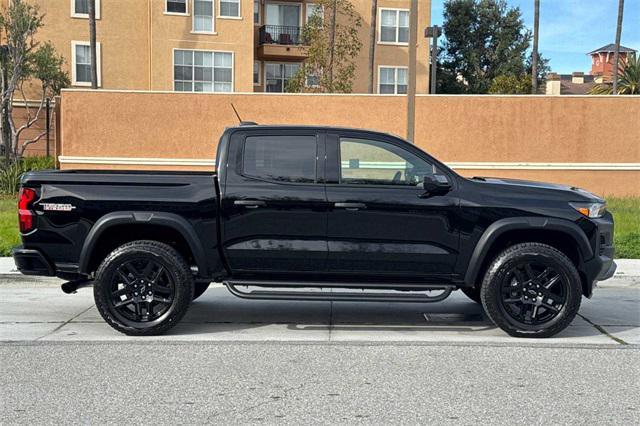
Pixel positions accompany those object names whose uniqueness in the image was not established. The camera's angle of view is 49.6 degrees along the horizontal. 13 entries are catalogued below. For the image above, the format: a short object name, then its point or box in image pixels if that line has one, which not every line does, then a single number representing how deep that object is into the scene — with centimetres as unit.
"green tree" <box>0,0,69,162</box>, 2888
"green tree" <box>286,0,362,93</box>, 3172
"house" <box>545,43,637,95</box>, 4768
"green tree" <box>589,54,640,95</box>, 4019
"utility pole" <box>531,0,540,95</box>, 3521
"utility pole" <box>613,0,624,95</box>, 3703
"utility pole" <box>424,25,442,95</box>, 1758
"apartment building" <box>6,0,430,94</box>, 3322
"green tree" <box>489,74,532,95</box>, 3959
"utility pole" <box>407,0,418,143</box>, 1209
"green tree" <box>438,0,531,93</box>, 4834
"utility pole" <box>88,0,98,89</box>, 2938
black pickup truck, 650
